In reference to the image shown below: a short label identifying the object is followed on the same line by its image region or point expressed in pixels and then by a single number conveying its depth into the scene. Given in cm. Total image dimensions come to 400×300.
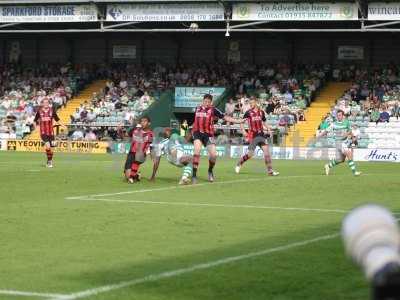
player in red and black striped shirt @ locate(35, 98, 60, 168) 2808
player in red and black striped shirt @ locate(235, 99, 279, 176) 2467
